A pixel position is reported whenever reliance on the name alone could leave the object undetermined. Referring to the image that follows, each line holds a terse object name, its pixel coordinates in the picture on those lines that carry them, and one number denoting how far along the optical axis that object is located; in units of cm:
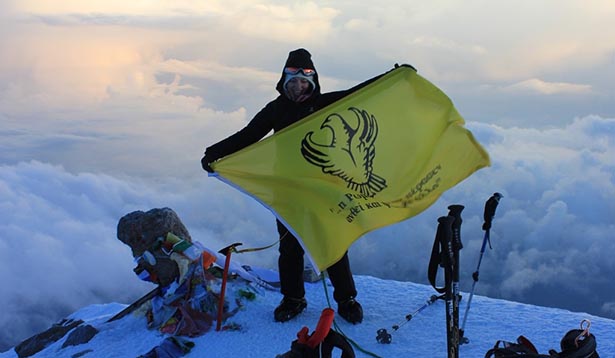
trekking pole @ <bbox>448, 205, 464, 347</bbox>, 499
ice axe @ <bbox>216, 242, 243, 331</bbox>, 705
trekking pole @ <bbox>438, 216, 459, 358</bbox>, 490
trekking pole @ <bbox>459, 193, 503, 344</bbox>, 592
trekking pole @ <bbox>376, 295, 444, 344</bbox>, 640
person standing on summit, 597
